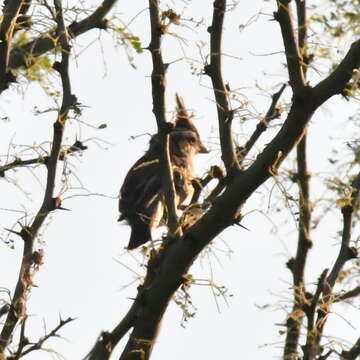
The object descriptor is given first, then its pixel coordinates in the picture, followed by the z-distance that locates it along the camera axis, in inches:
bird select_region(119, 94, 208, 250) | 604.4
